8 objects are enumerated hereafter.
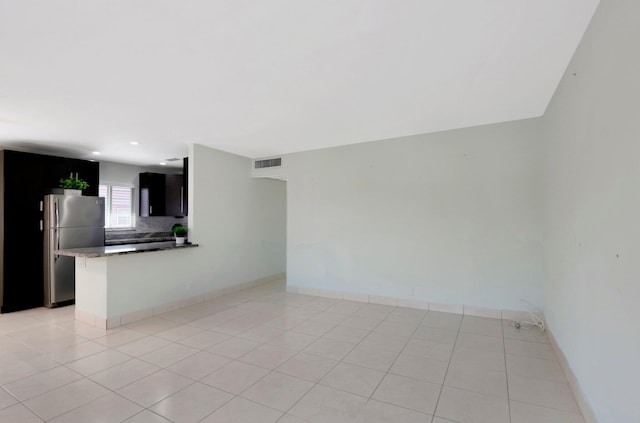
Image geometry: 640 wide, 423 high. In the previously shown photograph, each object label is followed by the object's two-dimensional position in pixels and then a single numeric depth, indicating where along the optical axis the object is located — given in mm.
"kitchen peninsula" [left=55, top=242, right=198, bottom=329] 3748
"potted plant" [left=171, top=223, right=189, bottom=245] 4824
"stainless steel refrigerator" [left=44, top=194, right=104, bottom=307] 4711
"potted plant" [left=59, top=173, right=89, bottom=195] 5036
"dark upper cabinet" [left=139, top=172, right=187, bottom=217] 6809
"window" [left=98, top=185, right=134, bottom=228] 6582
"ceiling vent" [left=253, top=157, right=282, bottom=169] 5691
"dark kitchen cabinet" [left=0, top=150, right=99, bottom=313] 4484
